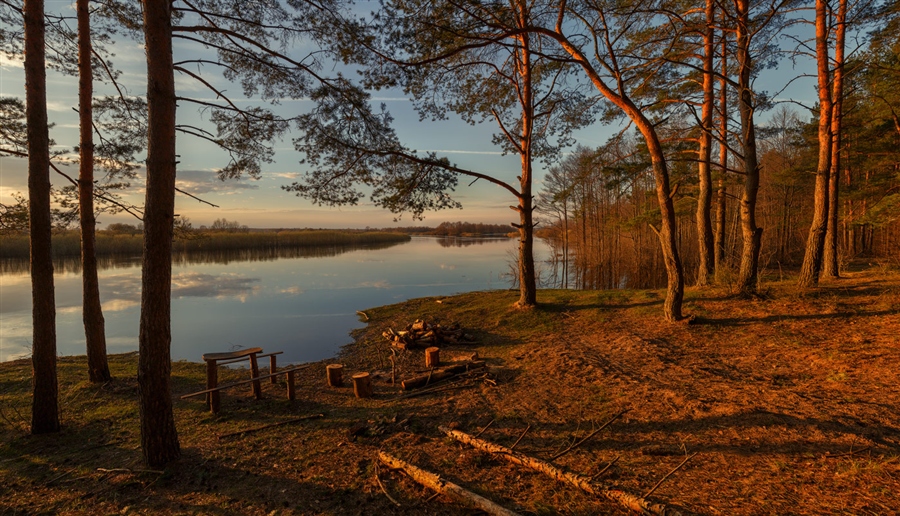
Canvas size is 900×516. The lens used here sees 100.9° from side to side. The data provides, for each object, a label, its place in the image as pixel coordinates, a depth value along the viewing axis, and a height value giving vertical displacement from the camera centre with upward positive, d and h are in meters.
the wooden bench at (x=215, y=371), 5.14 -1.65
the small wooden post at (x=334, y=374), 6.25 -2.02
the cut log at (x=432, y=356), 6.83 -1.91
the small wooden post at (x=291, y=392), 5.51 -2.05
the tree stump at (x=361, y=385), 5.65 -2.00
